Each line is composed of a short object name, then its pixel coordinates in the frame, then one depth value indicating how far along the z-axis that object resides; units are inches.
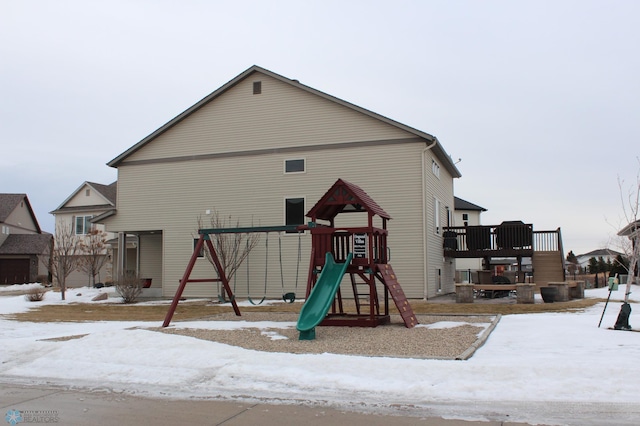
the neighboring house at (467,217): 1730.9
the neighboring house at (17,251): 1828.2
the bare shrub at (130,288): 932.0
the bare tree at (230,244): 896.9
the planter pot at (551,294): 752.3
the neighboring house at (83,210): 1610.5
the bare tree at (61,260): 1035.9
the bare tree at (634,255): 489.8
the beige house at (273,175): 845.8
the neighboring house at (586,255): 3458.7
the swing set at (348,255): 502.9
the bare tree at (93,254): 1363.2
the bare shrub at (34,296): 960.4
